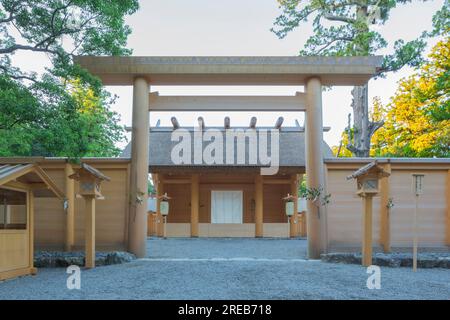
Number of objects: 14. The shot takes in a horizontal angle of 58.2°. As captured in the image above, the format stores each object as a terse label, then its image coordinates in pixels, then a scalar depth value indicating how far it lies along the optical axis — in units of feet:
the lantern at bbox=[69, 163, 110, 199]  26.45
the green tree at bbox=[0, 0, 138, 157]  26.53
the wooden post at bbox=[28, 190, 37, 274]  24.64
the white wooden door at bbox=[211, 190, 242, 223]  59.72
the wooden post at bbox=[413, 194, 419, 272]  26.50
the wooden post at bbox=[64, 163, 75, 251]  30.30
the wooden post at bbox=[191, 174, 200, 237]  55.88
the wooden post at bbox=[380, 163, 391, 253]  30.17
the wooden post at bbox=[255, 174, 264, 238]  55.67
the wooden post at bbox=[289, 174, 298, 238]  56.65
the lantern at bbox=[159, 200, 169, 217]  54.49
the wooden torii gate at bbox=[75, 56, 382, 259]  30.50
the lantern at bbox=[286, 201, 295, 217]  55.88
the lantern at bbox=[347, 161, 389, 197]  26.55
